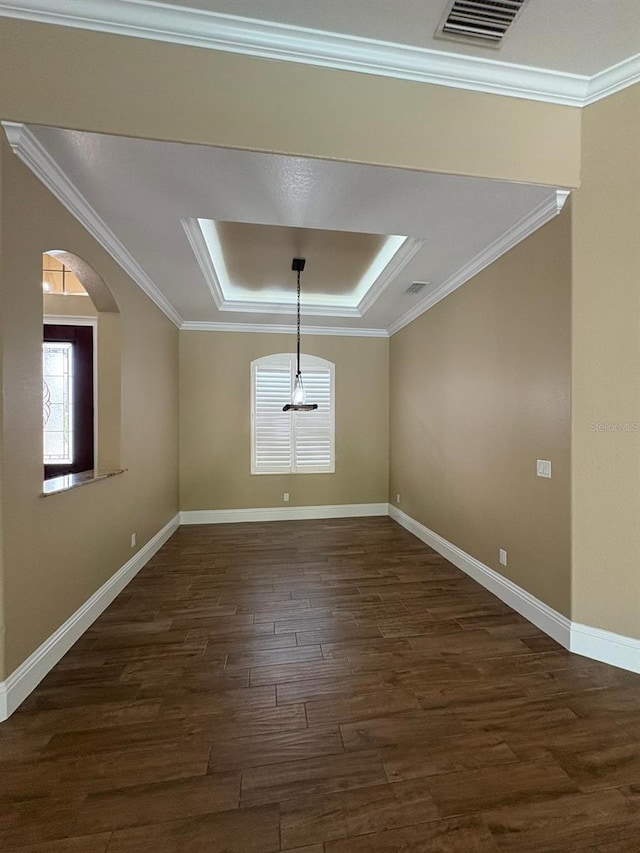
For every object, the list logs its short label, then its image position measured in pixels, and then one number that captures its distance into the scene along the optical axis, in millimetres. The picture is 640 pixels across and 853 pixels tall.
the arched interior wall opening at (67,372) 4613
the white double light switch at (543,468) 2562
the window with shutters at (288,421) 5574
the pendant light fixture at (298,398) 3986
